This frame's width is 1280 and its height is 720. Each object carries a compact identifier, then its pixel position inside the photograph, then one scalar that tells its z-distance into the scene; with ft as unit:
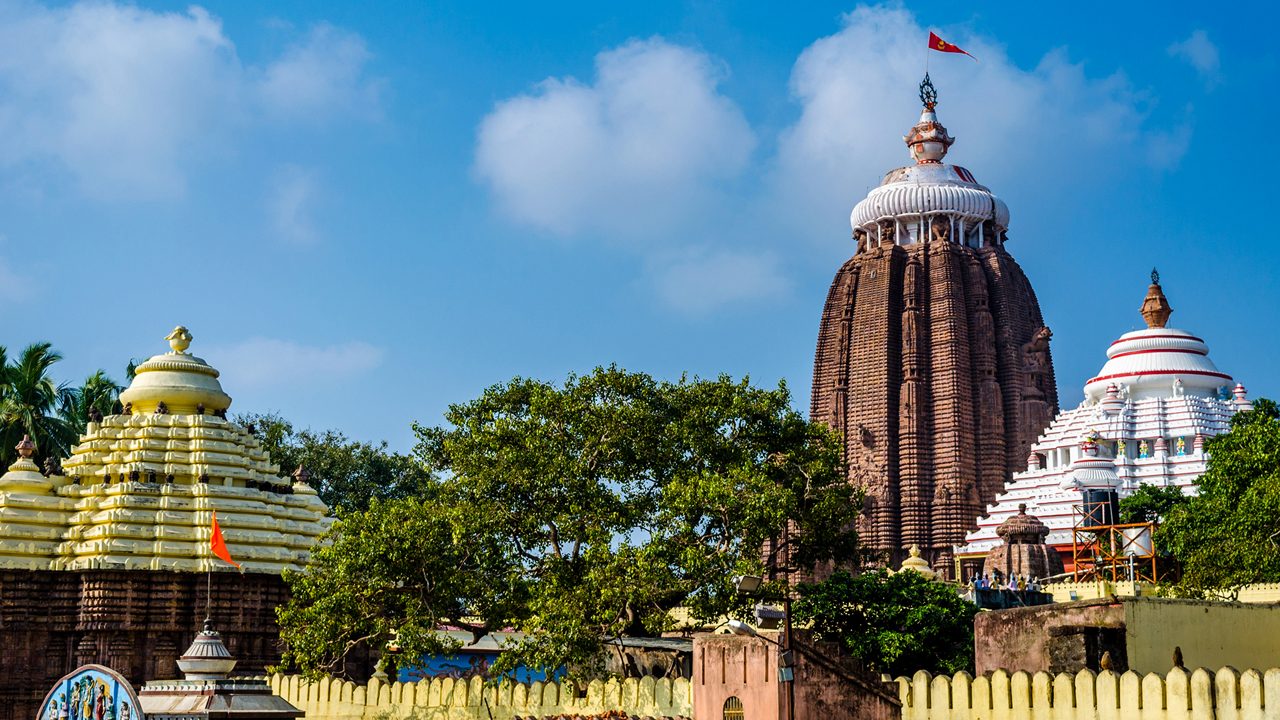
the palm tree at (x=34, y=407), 160.45
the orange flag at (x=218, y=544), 118.01
